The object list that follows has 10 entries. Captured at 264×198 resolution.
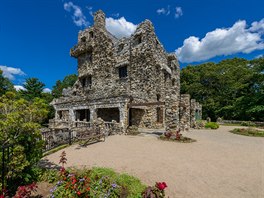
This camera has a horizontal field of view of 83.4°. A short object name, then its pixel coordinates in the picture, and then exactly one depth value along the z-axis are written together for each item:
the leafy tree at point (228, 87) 25.42
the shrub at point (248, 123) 22.40
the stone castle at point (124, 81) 14.72
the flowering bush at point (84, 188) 3.49
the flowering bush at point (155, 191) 3.16
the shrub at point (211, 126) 18.79
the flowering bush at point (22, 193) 3.19
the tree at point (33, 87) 33.72
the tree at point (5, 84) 33.11
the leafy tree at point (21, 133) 4.07
